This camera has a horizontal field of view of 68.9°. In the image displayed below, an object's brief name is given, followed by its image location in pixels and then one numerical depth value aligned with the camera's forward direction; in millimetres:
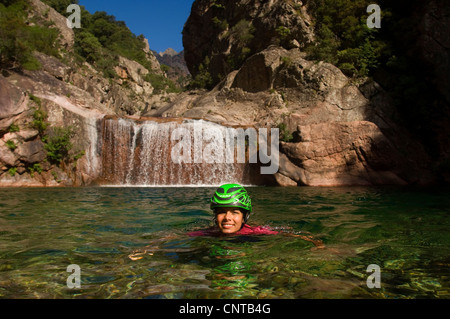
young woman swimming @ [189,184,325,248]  3676
